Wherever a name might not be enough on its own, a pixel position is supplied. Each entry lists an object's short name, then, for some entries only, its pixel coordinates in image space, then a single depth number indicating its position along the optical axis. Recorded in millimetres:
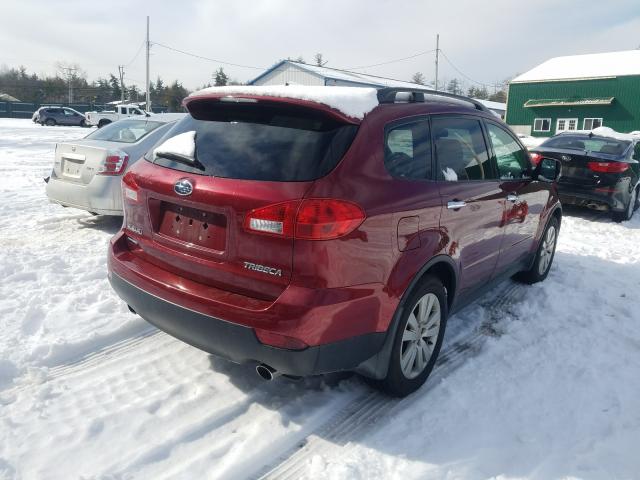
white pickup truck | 35131
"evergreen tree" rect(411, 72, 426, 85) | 70606
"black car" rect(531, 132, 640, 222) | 8406
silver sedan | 6074
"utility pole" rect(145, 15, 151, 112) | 41681
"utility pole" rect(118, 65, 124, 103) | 73562
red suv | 2479
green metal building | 37688
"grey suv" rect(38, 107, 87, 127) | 36344
